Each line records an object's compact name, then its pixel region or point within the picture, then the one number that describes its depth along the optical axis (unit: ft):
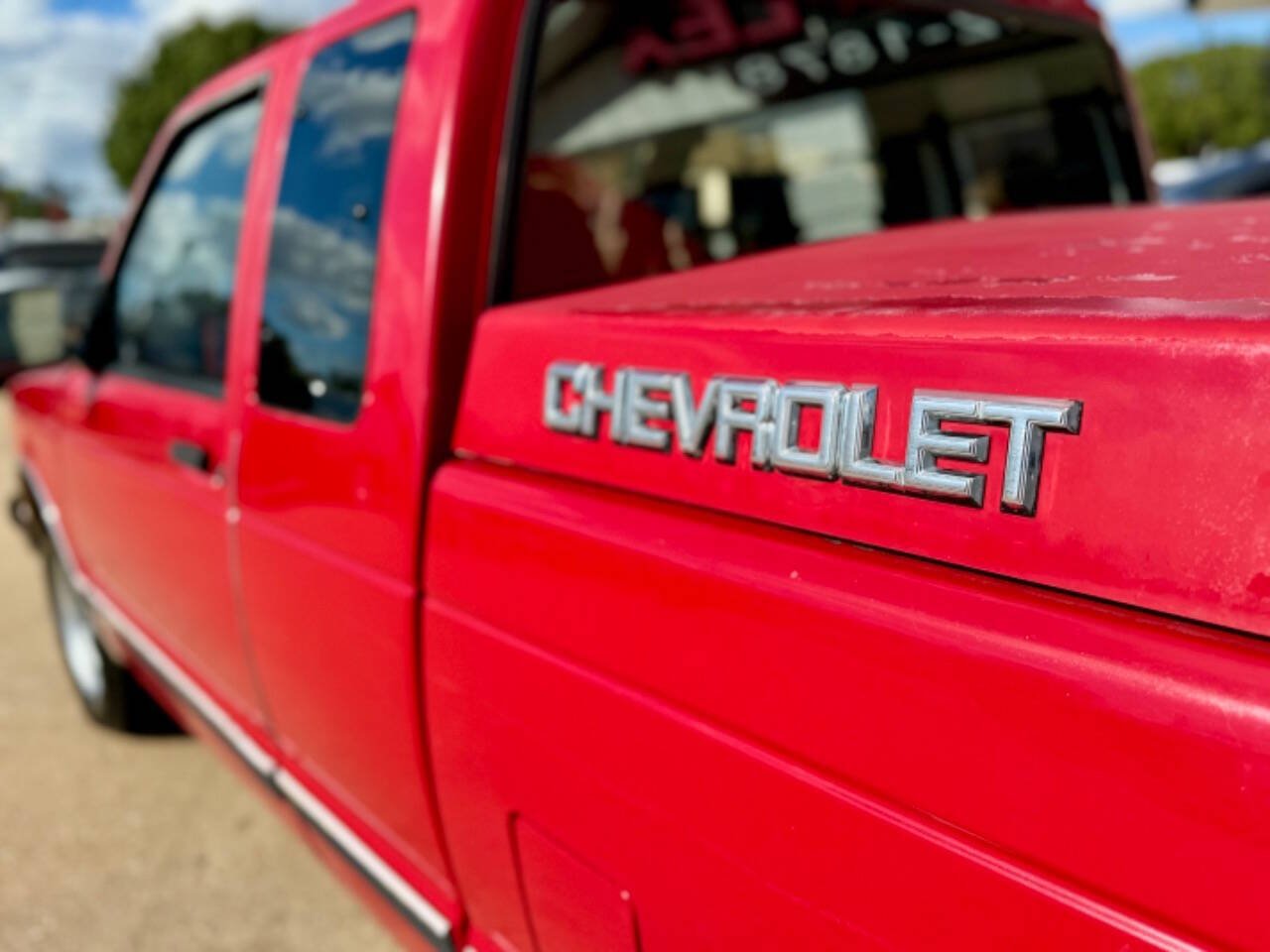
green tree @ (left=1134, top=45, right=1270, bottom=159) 178.84
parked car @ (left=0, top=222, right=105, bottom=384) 9.84
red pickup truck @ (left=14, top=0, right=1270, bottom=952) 2.73
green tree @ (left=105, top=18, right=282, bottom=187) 130.62
